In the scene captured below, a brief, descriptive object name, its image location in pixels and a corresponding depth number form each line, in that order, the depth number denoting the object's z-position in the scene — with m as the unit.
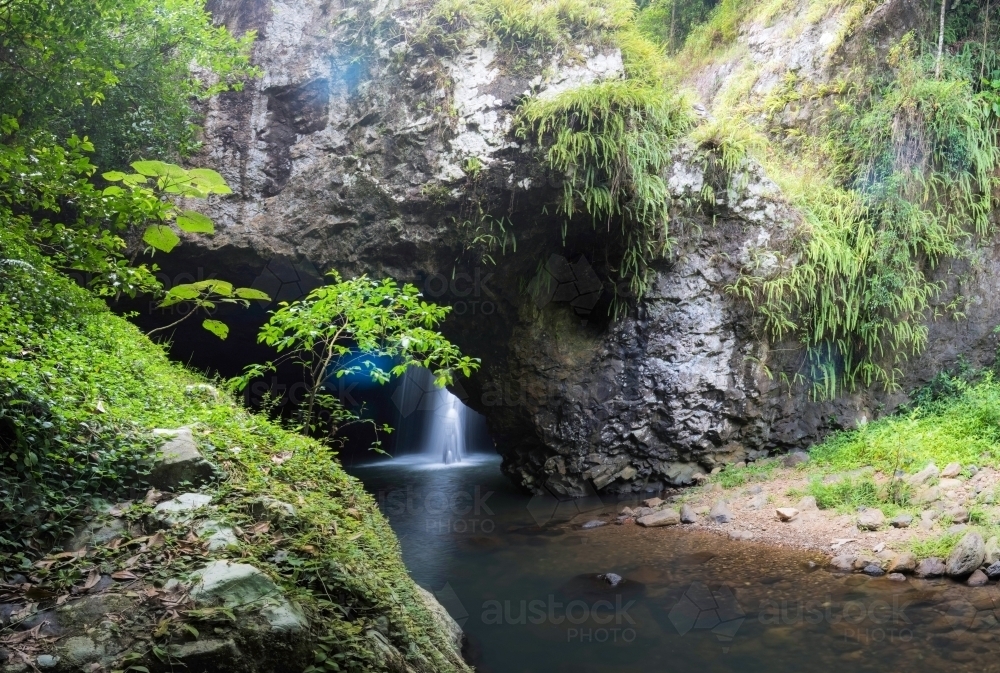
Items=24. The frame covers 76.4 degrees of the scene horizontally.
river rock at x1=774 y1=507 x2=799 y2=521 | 7.14
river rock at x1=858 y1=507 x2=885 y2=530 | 6.58
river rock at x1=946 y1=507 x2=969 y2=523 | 6.23
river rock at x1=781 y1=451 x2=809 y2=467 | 8.70
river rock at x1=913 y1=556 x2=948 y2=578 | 5.61
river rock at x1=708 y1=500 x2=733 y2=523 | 7.48
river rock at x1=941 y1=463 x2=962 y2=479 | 7.03
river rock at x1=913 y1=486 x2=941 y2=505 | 6.74
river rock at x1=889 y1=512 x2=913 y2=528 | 6.48
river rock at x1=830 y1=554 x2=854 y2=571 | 6.00
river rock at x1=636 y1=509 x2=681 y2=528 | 7.67
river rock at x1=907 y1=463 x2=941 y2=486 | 7.08
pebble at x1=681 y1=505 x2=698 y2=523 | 7.60
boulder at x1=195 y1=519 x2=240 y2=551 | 2.56
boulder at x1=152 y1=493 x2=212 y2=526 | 2.65
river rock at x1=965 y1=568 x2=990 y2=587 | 5.36
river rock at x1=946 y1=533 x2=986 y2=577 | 5.50
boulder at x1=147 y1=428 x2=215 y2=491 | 2.91
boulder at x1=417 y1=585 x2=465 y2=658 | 4.34
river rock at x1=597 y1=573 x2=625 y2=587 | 5.90
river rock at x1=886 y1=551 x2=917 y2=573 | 5.74
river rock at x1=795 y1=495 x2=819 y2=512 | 7.28
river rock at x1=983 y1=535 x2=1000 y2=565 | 5.54
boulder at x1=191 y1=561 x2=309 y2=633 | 2.28
